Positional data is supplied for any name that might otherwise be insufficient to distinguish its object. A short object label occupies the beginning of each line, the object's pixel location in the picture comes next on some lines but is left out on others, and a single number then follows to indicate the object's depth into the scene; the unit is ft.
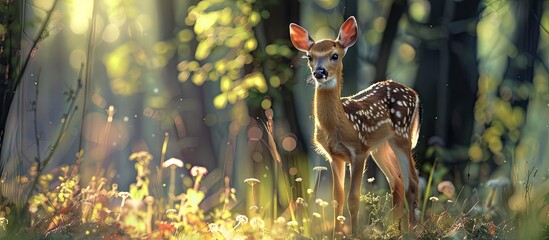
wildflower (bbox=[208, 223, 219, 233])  50.78
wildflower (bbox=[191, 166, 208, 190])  56.39
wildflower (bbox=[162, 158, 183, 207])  55.19
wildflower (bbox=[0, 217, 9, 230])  55.72
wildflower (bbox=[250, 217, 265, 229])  52.19
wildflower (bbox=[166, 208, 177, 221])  53.04
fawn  51.98
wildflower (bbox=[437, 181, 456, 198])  58.13
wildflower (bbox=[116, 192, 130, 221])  53.21
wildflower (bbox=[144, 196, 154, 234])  56.03
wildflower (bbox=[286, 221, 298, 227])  51.98
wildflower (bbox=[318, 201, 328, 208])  52.31
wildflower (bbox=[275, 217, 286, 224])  52.49
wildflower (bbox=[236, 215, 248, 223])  50.02
